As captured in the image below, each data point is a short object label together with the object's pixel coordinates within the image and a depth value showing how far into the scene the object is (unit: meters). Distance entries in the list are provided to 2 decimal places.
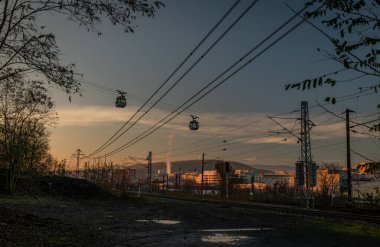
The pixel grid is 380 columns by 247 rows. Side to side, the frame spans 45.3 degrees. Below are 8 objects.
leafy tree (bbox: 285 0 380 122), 5.18
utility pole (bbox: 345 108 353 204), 44.06
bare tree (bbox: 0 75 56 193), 37.97
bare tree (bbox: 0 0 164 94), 12.50
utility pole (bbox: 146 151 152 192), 89.19
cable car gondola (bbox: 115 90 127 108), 32.06
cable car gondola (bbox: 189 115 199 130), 37.25
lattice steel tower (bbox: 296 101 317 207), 39.56
